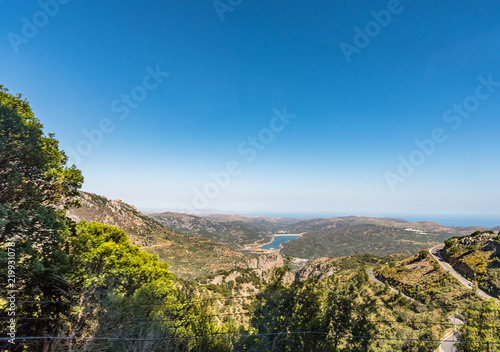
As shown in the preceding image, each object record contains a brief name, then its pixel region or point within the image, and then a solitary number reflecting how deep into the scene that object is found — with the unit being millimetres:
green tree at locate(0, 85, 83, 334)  9453
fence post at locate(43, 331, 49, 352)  6305
